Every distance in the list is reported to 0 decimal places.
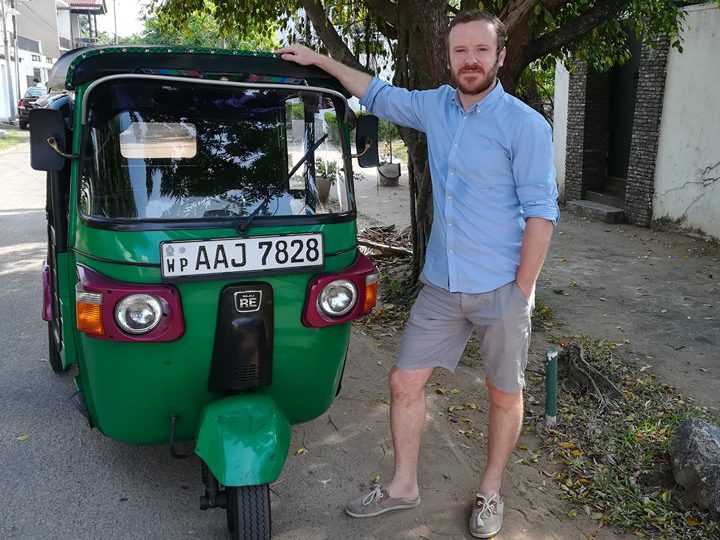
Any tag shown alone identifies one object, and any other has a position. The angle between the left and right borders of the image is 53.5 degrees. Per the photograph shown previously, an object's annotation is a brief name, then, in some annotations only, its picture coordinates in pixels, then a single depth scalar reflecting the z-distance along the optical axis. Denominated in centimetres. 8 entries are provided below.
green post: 401
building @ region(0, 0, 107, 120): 3888
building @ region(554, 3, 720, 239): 952
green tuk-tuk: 289
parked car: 3082
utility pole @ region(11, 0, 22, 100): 3734
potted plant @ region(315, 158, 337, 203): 336
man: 287
